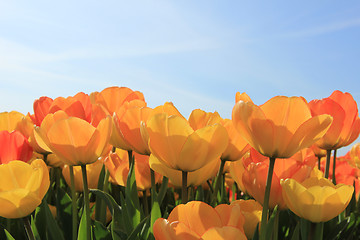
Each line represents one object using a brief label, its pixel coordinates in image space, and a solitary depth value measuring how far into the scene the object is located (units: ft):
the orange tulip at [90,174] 3.54
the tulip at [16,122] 3.61
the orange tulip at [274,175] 2.81
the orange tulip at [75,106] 3.20
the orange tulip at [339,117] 3.03
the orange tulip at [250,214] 2.97
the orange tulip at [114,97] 3.30
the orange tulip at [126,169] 3.33
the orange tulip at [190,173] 2.88
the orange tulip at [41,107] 3.26
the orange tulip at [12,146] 3.10
